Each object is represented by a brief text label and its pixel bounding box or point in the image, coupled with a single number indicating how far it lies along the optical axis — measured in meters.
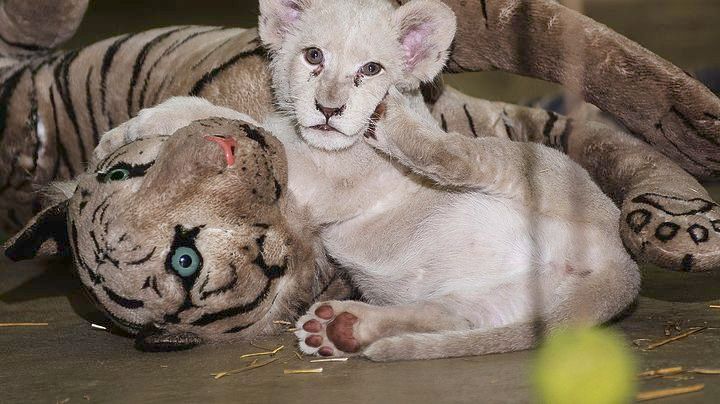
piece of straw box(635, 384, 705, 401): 4.05
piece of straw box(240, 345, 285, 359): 4.96
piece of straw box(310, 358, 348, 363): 4.81
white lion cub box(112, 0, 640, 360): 4.86
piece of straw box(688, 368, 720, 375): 4.32
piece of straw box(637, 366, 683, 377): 4.30
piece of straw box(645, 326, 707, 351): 4.76
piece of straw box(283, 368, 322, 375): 4.67
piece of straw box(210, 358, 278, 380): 4.68
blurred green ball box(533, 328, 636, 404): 4.16
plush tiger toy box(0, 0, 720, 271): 5.47
